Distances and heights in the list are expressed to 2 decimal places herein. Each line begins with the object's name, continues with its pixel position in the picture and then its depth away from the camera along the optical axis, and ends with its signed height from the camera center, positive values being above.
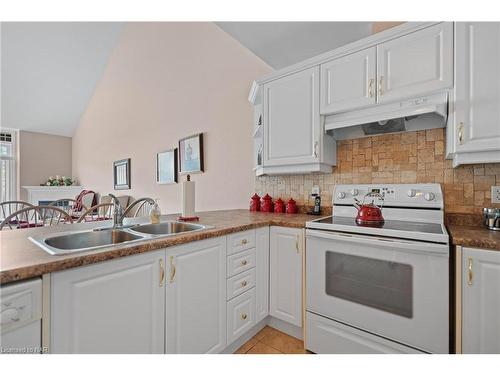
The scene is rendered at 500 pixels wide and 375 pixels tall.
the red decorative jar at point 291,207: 2.30 -0.19
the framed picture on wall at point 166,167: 3.70 +0.31
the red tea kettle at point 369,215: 1.57 -0.18
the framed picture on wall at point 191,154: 3.26 +0.44
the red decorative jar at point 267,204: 2.44 -0.17
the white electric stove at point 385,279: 1.21 -0.51
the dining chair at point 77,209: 4.70 -0.46
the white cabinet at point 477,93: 1.29 +0.50
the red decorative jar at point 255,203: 2.52 -0.17
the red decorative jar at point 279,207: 2.36 -0.19
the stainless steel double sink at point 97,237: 1.20 -0.27
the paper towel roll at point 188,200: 1.84 -0.10
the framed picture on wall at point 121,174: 4.70 +0.25
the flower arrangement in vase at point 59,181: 5.90 +0.13
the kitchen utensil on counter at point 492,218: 1.35 -0.17
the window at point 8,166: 5.39 +0.46
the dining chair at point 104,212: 4.22 -0.46
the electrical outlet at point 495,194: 1.50 -0.04
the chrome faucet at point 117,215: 1.45 -0.17
